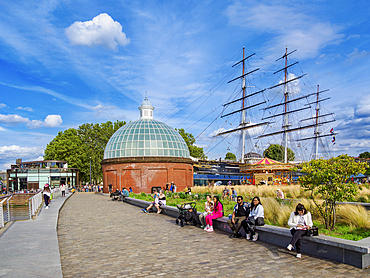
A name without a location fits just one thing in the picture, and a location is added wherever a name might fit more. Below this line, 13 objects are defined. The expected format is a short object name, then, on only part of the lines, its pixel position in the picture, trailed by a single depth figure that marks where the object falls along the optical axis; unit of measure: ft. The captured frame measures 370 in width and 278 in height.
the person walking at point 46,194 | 63.62
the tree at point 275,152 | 332.47
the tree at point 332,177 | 28.76
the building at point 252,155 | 380.37
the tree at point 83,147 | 203.10
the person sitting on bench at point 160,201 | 54.80
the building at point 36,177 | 191.62
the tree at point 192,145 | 229.52
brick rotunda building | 116.67
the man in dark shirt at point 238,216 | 31.74
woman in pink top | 36.37
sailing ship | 246.06
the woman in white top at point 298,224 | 24.29
